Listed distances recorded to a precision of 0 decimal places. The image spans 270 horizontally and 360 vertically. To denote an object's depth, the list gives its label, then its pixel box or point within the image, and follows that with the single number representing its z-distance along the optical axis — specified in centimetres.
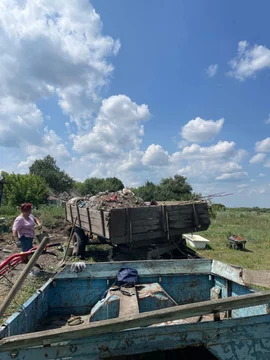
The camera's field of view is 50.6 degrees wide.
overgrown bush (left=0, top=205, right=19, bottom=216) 2180
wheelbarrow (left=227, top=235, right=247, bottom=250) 1097
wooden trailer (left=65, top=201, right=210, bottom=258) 636
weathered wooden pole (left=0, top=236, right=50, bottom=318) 225
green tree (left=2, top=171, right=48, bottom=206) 3469
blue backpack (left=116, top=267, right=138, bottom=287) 405
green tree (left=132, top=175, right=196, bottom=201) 3678
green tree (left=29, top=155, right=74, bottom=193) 5694
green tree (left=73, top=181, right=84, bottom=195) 6180
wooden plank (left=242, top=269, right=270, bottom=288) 385
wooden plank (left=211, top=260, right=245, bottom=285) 389
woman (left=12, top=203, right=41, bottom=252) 647
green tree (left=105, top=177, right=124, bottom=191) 5648
